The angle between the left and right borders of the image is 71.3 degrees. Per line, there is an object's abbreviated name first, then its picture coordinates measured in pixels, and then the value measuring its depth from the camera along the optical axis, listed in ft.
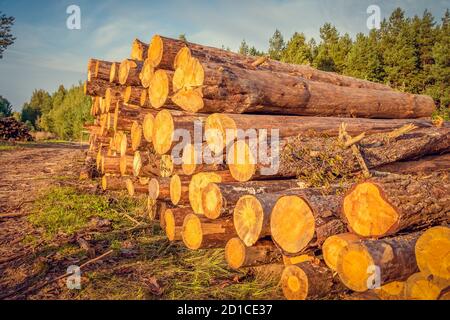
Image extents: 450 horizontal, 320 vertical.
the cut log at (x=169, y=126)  14.57
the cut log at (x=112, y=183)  23.24
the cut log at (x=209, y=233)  12.26
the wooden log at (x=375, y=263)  8.12
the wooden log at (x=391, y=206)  8.84
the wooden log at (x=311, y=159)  12.02
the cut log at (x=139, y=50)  21.76
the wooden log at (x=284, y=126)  12.69
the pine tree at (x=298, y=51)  109.29
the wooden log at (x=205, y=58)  15.47
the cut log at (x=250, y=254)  11.06
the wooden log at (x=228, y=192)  11.60
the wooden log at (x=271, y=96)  13.82
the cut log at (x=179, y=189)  14.65
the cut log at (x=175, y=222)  14.30
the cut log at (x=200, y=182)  13.18
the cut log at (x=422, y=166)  15.17
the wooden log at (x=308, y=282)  9.31
